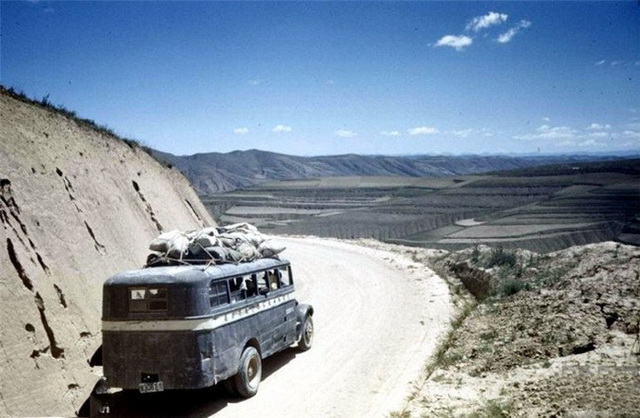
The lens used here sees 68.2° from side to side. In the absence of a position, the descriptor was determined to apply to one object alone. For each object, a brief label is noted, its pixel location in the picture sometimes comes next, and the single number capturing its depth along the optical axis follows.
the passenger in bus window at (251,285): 10.48
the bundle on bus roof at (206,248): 10.29
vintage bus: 8.42
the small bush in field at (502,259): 21.69
